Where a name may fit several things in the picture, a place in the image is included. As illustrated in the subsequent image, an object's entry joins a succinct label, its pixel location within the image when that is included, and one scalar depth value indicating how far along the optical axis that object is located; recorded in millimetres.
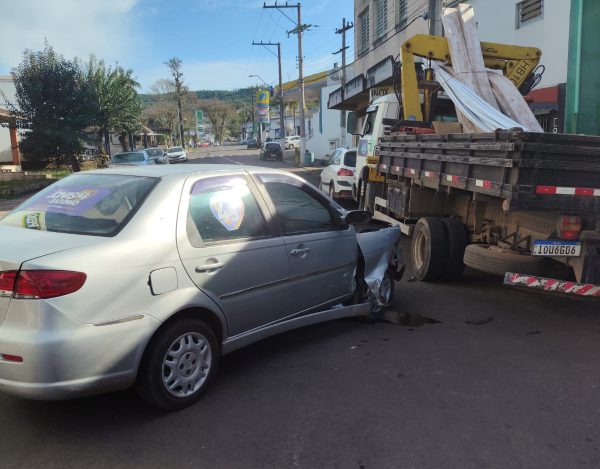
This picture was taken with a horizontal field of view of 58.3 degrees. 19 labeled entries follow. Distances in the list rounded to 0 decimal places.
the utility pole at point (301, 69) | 35500
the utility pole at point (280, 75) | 51250
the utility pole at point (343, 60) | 32400
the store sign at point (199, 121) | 105400
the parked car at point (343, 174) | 13688
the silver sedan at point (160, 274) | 2975
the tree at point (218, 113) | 119312
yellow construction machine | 8953
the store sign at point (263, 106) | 72938
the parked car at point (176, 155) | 44281
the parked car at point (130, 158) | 22297
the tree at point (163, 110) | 80312
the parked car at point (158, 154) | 30477
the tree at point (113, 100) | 28486
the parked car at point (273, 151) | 45000
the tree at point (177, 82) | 75688
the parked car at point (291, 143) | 58156
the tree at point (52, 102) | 24844
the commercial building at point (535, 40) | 7887
